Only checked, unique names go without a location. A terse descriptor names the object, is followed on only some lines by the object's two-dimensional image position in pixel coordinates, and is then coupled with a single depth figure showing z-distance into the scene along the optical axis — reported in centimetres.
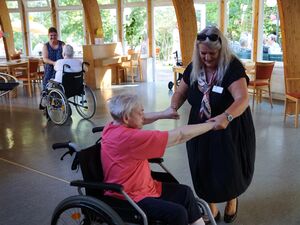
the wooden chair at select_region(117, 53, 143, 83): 1032
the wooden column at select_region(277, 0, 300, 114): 557
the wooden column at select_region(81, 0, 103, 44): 1045
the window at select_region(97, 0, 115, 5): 1125
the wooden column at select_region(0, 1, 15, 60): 1121
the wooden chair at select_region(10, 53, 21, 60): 1042
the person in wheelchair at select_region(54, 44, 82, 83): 534
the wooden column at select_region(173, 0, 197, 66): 768
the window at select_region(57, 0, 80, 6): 1178
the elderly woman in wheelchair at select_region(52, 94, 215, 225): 172
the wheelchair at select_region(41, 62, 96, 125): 541
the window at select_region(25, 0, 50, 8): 1210
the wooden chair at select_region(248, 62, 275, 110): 652
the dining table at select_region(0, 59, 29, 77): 840
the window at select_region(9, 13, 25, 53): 1253
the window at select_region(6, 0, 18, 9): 1238
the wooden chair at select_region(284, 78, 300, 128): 560
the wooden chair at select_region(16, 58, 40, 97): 846
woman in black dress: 207
